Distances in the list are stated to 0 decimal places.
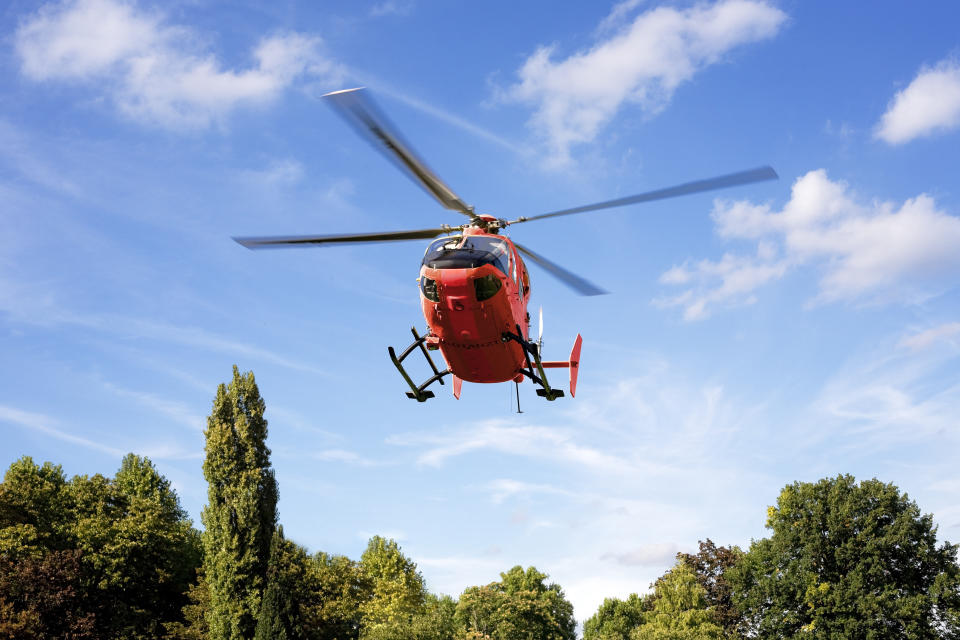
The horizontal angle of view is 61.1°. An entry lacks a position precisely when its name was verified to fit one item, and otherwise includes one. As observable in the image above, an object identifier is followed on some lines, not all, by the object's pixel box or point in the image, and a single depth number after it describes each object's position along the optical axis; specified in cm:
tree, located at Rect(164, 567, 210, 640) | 4041
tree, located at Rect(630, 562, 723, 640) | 4844
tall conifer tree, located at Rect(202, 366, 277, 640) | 3894
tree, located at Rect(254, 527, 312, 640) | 3806
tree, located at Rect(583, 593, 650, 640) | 7200
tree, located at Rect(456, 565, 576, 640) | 6147
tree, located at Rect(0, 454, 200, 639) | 3753
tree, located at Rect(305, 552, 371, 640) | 4175
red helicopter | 1341
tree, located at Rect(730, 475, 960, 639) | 4153
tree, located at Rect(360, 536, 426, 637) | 4488
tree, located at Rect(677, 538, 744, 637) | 5675
